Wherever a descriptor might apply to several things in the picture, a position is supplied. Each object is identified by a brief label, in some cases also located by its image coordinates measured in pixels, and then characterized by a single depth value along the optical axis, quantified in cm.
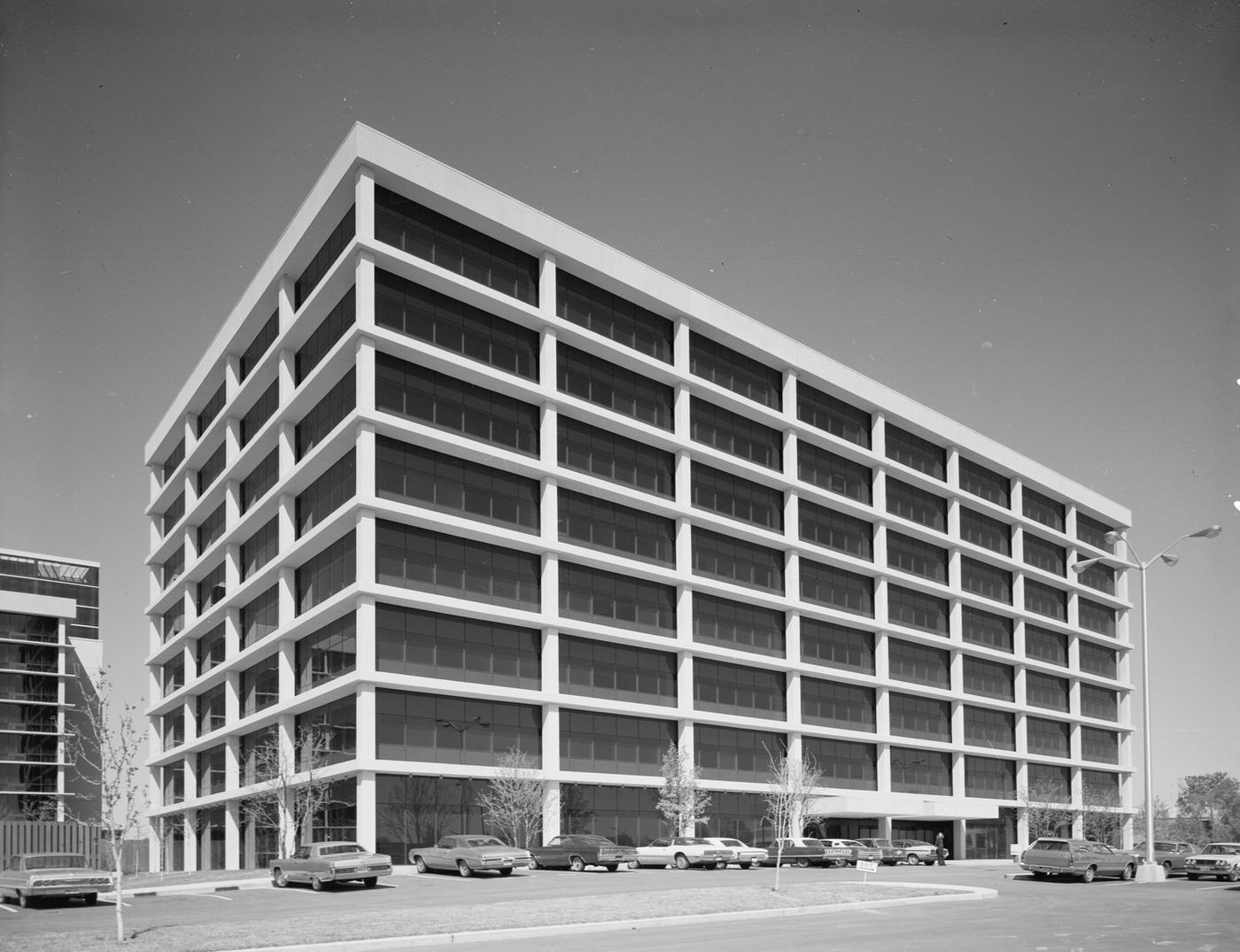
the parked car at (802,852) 5247
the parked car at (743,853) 5028
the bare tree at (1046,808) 8938
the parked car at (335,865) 3550
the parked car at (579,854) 4572
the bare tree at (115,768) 2509
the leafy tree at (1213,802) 11775
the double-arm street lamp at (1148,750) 4109
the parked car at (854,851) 5350
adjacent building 11144
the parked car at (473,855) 4147
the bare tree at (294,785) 5353
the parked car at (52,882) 3152
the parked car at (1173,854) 4819
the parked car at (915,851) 6003
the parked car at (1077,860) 4172
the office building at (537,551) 5397
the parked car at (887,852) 5847
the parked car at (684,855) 4994
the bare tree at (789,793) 6712
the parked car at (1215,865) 4359
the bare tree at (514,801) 5391
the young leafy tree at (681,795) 6091
